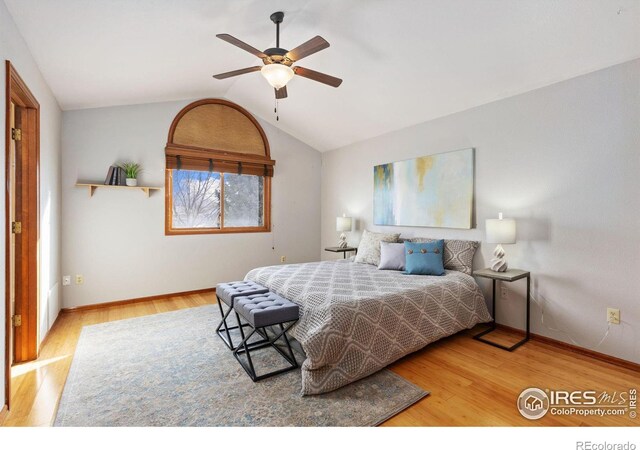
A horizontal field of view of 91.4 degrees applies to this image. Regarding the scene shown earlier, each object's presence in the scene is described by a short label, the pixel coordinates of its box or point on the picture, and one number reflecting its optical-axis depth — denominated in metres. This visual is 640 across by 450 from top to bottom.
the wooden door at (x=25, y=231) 2.48
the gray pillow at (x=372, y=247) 3.95
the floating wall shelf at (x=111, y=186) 3.66
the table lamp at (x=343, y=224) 4.82
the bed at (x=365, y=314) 2.07
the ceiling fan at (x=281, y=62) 2.26
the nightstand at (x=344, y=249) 4.73
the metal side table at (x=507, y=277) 2.74
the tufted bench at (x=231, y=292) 2.71
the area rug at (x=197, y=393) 1.77
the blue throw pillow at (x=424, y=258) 3.23
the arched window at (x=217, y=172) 4.38
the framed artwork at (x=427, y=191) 3.48
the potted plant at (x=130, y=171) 3.91
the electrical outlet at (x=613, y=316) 2.47
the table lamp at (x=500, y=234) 2.85
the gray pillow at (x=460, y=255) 3.33
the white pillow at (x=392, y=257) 3.52
